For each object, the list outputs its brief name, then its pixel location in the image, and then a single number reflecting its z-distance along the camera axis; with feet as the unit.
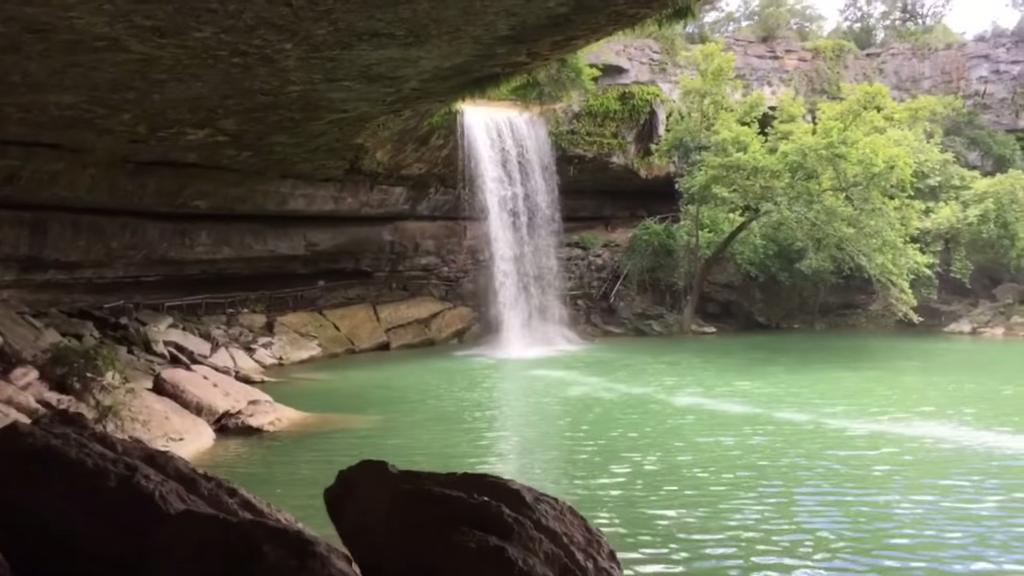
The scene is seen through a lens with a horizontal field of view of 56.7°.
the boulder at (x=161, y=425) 30.50
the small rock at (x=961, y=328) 73.92
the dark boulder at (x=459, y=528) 11.85
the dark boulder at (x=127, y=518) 11.85
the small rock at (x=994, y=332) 71.05
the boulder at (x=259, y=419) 34.40
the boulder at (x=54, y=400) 31.76
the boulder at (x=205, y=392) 35.13
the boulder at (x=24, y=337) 37.99
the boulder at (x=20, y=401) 29.89
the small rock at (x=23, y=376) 33.07
